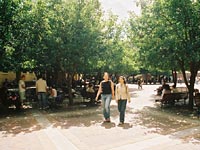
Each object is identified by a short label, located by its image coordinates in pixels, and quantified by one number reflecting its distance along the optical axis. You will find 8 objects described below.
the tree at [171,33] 8.15
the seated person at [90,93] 10.65
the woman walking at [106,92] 6.96
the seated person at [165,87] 9.96
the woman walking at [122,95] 6.83
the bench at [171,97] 9.64
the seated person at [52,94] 9.68
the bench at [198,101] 8.33
